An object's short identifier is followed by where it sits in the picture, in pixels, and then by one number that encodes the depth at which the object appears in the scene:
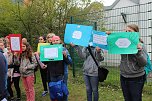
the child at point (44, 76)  4.15
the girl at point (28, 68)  3.62
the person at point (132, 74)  2.54
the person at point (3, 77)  2.02
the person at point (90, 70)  3.11
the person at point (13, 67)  3.79
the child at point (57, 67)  3.14
